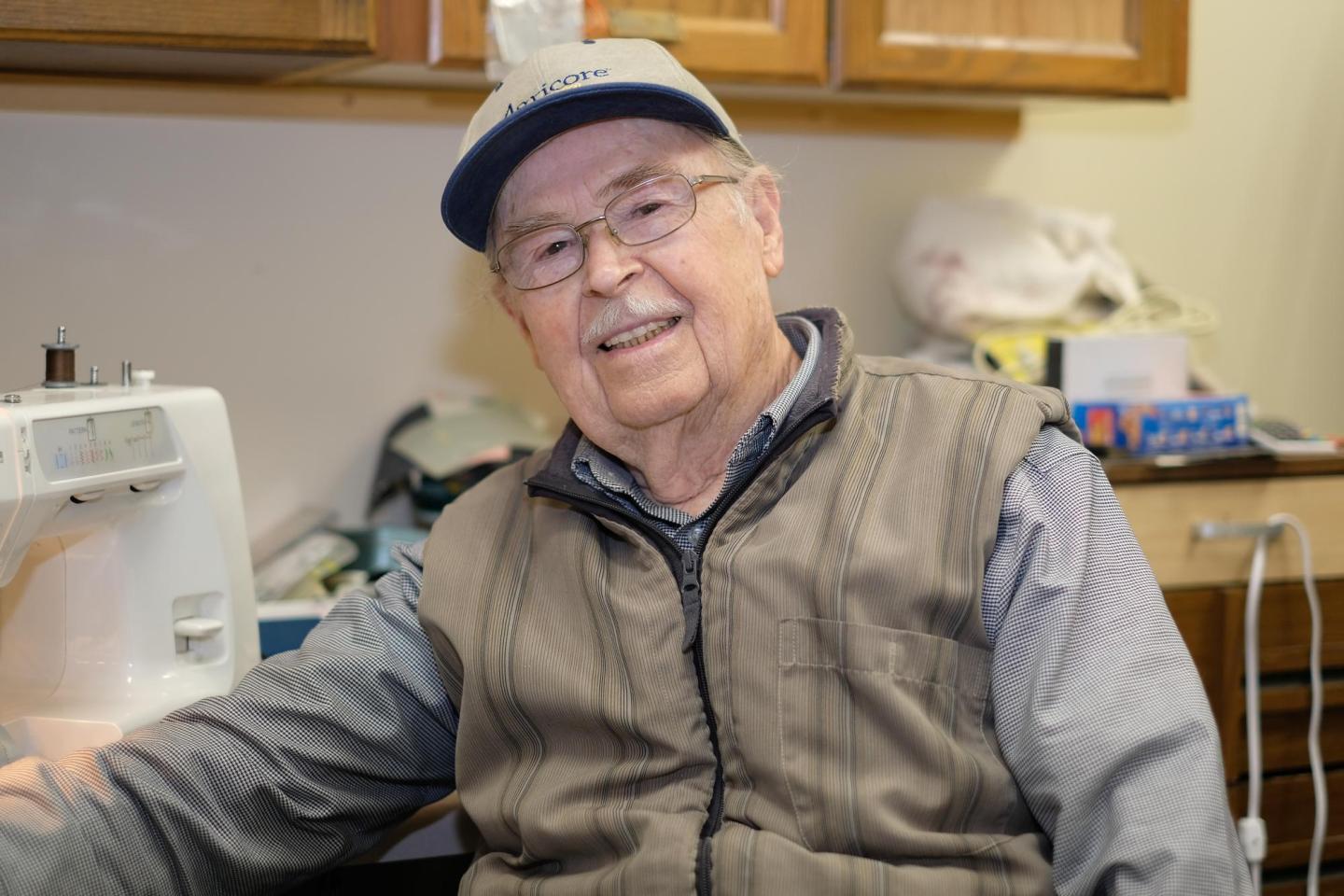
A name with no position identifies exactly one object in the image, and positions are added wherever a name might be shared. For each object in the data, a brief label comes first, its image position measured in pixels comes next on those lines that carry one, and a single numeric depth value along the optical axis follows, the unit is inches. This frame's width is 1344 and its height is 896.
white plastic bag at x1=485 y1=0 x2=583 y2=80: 69.4
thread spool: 52.4
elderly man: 46.2
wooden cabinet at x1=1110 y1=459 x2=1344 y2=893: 77.7
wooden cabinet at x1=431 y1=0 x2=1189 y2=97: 73.9
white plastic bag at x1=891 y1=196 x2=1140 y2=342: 87.5
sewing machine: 50.6
